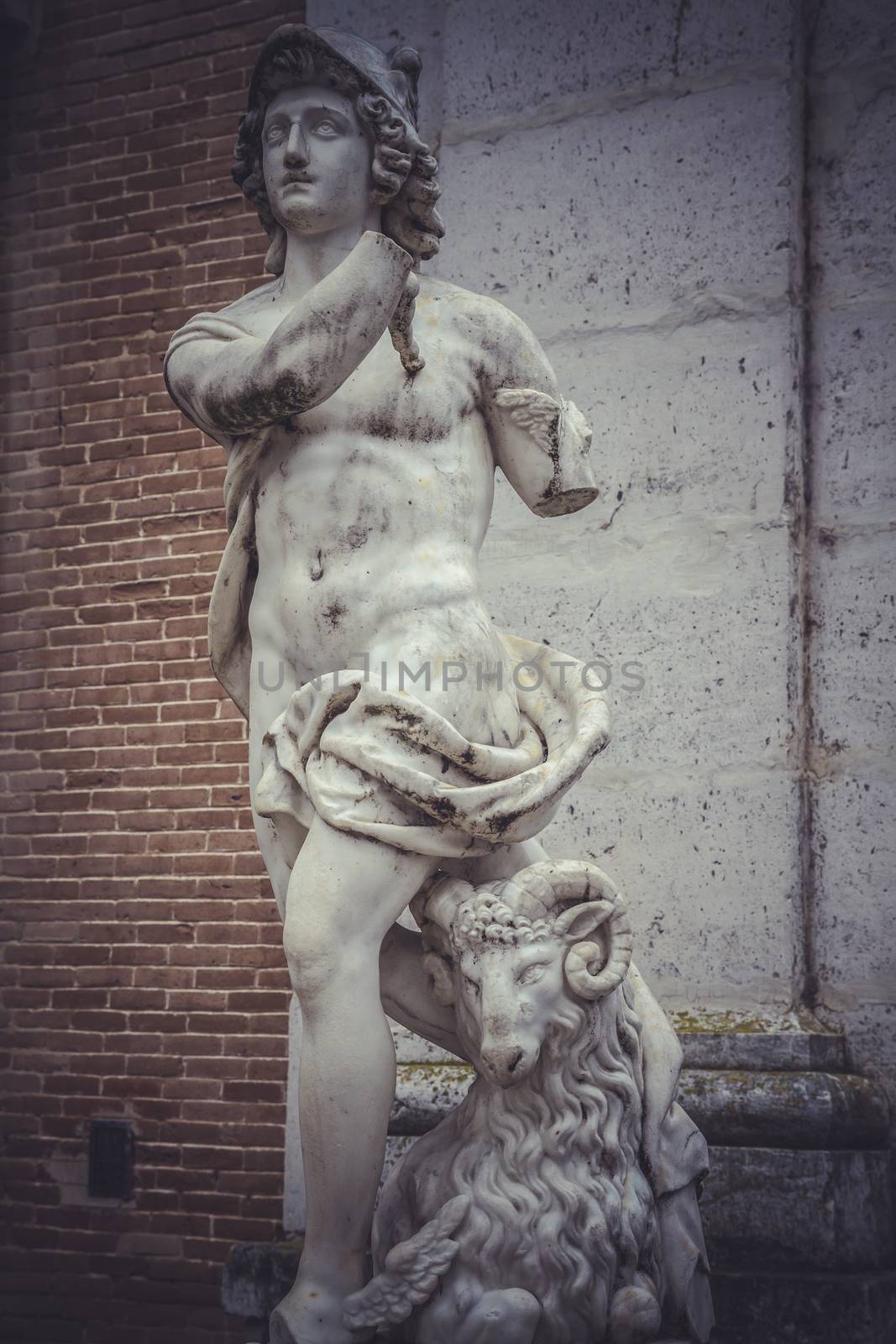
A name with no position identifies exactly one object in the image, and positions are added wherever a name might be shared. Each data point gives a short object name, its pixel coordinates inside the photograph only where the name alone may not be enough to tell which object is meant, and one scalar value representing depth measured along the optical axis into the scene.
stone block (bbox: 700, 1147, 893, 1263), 3.65
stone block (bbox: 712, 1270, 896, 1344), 3.43
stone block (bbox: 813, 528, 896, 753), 4.26
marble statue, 2.57
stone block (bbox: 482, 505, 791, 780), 4.37
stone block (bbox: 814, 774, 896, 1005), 4.14
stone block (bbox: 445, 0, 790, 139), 4.58
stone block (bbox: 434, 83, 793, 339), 4.53
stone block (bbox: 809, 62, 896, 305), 4.43
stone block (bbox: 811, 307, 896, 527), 4.36
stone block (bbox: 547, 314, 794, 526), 4.45
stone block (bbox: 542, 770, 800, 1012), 4.22
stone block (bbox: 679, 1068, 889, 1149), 3.79
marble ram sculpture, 2.53
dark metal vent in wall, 5.27
